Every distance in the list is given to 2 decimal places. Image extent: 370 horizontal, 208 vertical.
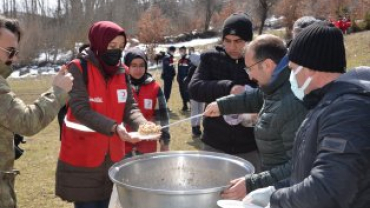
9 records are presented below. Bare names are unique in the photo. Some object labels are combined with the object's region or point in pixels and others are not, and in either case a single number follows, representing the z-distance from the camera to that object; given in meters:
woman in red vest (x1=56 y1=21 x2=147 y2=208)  3.06
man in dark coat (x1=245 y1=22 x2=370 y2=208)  1.48
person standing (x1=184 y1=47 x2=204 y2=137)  7.94
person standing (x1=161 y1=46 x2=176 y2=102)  13.81
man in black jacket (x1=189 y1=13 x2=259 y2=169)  3.36
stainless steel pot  2.38
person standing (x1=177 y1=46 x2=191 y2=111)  13.04
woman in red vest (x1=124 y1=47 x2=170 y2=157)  4.18
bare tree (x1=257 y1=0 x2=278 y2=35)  42.65
